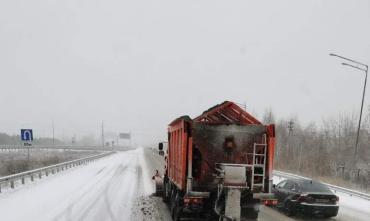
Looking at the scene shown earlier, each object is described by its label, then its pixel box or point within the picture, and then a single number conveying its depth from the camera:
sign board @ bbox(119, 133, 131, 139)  178.57
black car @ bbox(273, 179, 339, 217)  15.18
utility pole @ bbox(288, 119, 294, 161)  57.69
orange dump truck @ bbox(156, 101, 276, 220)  12.23
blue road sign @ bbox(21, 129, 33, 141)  29.90
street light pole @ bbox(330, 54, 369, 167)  26.27
